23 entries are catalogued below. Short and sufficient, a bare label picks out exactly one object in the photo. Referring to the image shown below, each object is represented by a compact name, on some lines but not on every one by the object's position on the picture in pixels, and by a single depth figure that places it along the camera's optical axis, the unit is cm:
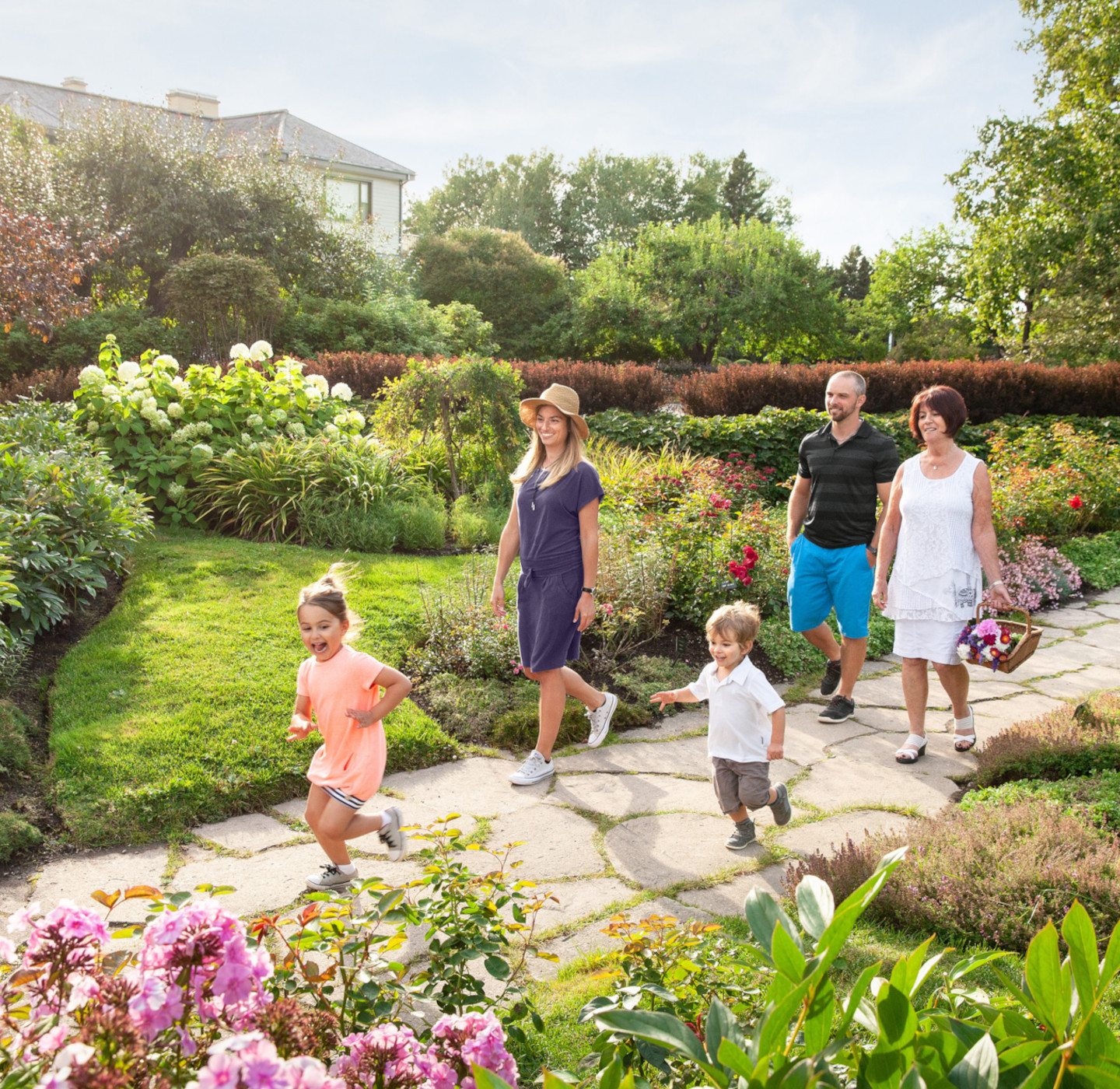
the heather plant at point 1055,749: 388
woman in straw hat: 407
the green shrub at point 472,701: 462
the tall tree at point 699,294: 2959
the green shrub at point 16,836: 325
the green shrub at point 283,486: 785
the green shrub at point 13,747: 381
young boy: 341
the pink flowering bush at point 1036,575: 733
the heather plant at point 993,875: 270
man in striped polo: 480
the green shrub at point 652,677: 512
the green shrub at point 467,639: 520
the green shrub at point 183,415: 808
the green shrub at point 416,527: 788
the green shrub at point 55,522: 500
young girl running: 301
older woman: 418
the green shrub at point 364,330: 1803
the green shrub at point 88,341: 1529
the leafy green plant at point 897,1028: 105
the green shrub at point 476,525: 803
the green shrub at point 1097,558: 823
